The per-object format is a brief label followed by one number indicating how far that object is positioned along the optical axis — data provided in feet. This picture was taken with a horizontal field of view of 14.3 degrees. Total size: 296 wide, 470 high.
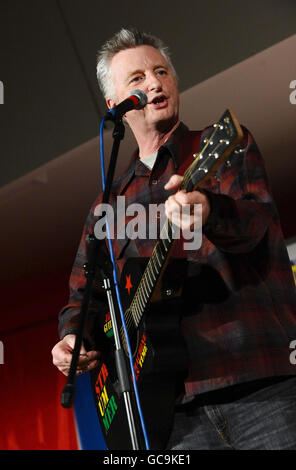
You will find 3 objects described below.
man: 8.93
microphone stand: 8.79
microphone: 9.47
